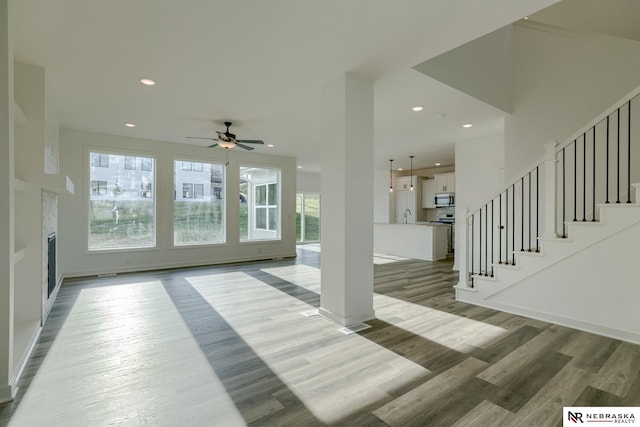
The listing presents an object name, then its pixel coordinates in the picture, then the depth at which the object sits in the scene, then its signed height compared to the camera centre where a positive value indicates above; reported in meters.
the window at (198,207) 6.90 +0.11
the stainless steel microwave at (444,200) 9.56 +0.41
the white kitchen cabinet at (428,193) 10.44 +0.69
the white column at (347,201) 3.29 +0.13
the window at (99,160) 5.99 +1.03
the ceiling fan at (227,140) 4.98 +1.19
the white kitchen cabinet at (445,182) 9.59 +0.99
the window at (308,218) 11.82 -0.23
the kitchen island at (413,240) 7.60 -0.75
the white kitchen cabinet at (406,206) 10.73 +0.24
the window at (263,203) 8.30 +0.25
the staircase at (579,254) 2.95 -0.46
